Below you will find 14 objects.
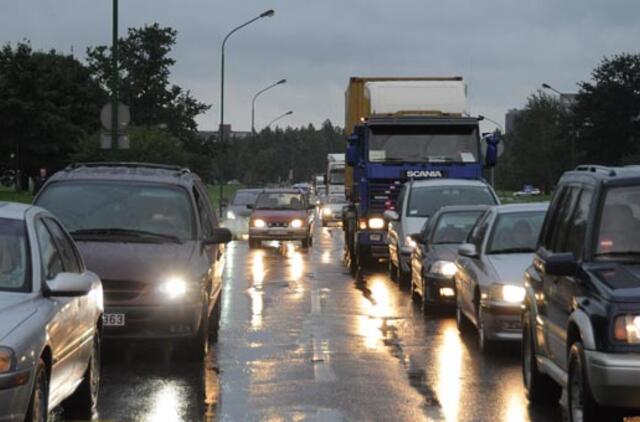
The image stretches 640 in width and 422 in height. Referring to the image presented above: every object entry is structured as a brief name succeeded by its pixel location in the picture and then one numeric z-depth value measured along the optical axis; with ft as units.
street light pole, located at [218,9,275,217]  196.95
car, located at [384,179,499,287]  74.64
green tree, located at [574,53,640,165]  348.79
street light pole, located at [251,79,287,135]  238.99
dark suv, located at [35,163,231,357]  38.93
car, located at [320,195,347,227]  187.32
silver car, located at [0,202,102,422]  22.34
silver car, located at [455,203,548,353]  41.22
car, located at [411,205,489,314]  55.01
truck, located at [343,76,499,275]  85.25
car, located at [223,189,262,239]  148.56
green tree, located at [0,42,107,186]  321.52
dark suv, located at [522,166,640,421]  23.08
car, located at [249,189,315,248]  119.34
